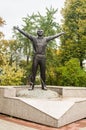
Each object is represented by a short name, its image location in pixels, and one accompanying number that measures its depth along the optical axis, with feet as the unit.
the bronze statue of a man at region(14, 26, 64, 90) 26.26
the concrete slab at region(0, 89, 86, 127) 19.17
